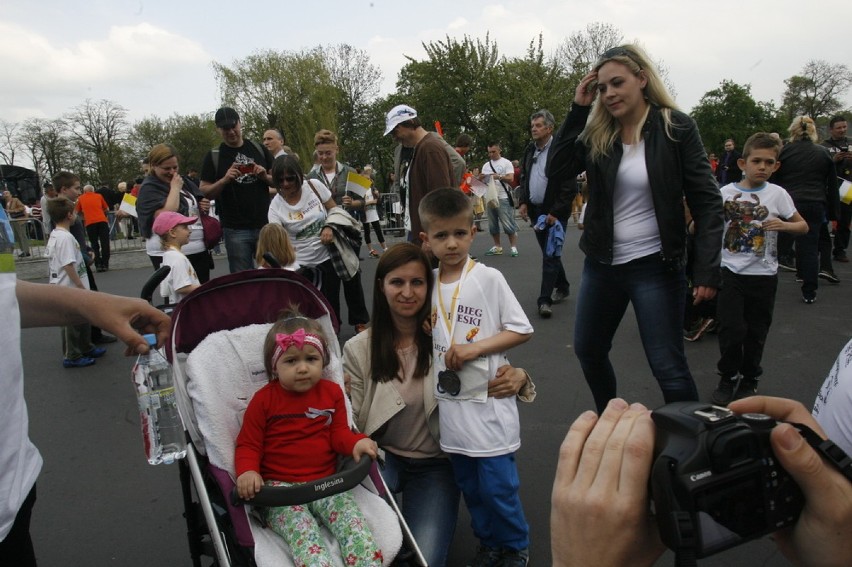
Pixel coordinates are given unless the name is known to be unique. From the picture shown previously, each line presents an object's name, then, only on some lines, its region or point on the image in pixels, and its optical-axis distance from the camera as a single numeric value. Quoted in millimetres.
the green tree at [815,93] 47250
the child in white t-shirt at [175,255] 4715
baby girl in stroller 2184
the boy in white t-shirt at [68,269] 5887
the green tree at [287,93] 44000
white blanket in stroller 2150
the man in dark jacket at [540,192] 6094
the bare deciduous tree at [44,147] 45031
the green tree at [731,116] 44219
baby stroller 2133
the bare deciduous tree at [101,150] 46562
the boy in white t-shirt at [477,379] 2506
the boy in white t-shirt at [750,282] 4340
